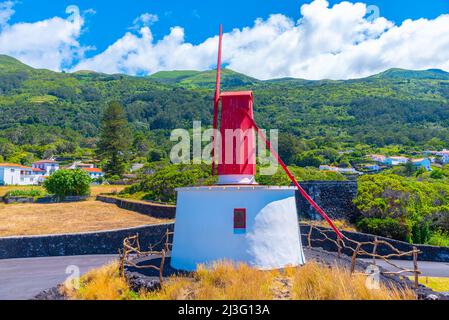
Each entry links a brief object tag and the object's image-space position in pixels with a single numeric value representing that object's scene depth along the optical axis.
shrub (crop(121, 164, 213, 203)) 28.39
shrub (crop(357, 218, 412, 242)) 19.27
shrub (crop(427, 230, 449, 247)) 19.27
